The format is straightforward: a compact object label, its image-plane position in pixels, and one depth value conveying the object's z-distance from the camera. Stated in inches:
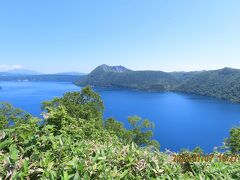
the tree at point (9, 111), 930.4
